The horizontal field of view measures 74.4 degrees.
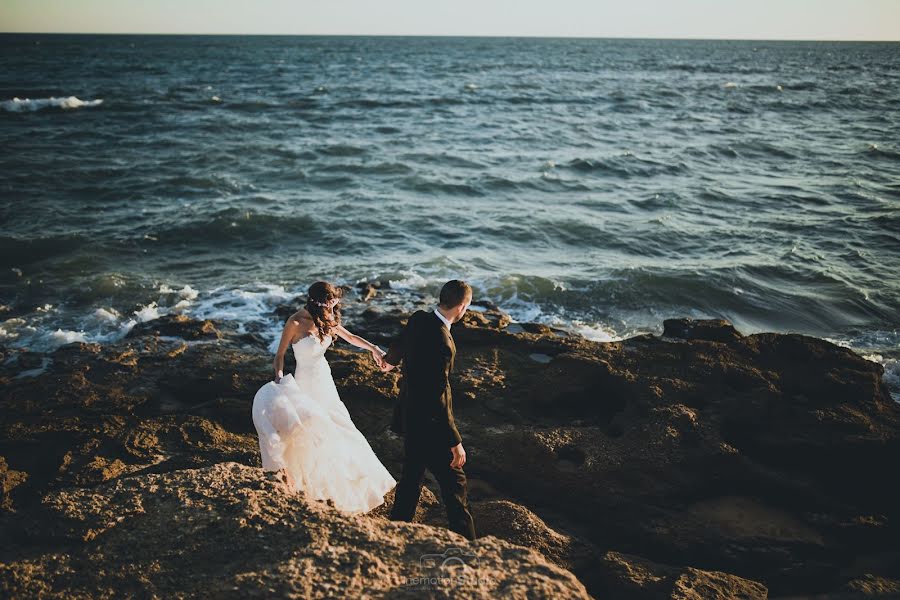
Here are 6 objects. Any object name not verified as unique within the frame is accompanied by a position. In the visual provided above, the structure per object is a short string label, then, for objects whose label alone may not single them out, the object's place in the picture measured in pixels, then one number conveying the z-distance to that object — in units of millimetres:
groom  4090
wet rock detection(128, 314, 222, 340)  9055
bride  4480
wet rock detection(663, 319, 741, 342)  7125
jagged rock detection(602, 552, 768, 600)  3883
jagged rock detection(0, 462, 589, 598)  3066
